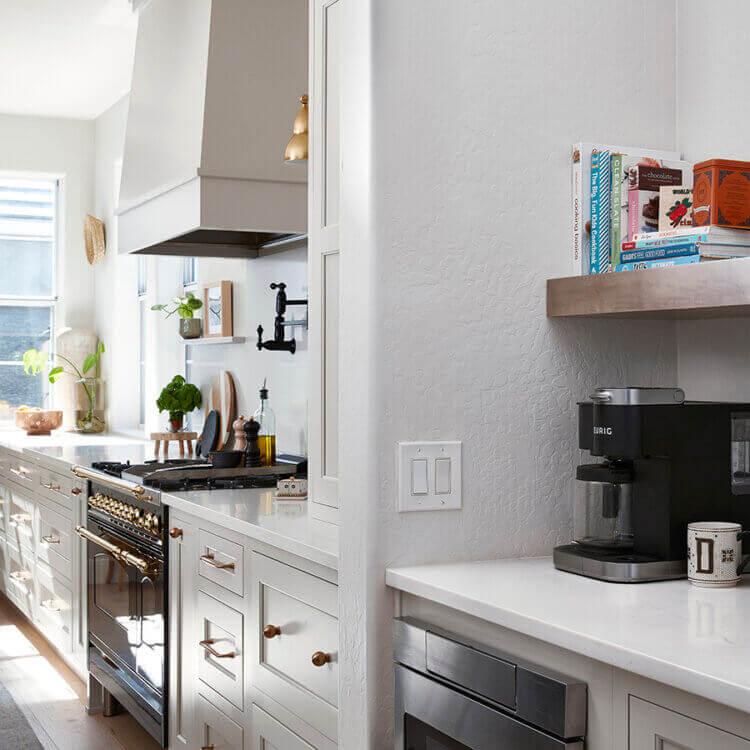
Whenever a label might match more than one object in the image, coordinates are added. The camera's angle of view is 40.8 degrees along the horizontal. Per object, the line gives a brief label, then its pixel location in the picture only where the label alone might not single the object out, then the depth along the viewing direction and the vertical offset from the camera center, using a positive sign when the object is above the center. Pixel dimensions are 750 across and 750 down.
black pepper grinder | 3.72 -0.25
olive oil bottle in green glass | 3.83 -0.22
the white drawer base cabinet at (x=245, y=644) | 2.07 -0.64
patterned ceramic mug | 1.53 -0.27
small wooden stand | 4.60 -0.29
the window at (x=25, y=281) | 6.65 +0.63
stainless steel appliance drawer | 1.31 -0.46
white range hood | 3.40 +0.89
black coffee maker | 1.59 -0.17
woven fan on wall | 6.55 +0.89
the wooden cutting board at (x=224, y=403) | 4.53 -0.13
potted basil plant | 4.91 -0.12
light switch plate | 1.73 -0.17
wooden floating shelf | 1.50 +0.14
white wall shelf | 4.51 +0.16
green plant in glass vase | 6.51 +0.02
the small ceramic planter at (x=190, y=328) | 4.92 +0.23
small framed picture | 4.63 +0.31
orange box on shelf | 1.60 +0.29
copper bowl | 6.17 -0.29
